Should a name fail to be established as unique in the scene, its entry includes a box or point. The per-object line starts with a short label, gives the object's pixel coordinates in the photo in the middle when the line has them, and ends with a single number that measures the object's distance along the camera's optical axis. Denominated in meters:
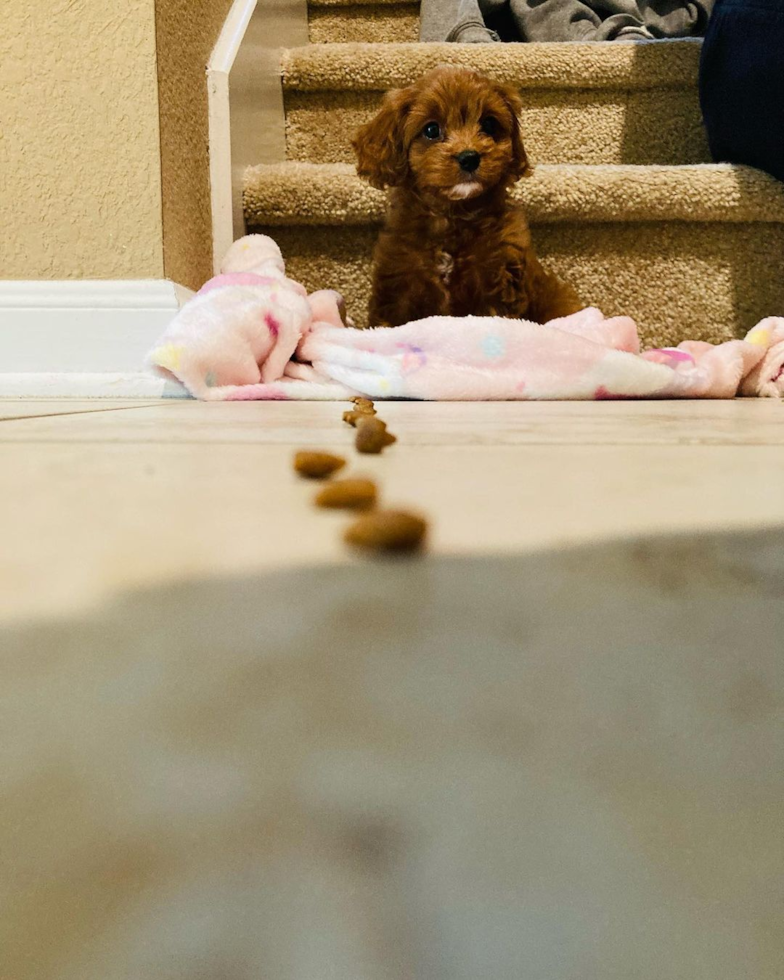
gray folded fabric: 2.05
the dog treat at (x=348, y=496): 0.33
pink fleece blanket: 0.92
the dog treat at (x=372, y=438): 0.48
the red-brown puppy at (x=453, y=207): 1.38
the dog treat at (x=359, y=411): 0.63
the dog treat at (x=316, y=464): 0.40
